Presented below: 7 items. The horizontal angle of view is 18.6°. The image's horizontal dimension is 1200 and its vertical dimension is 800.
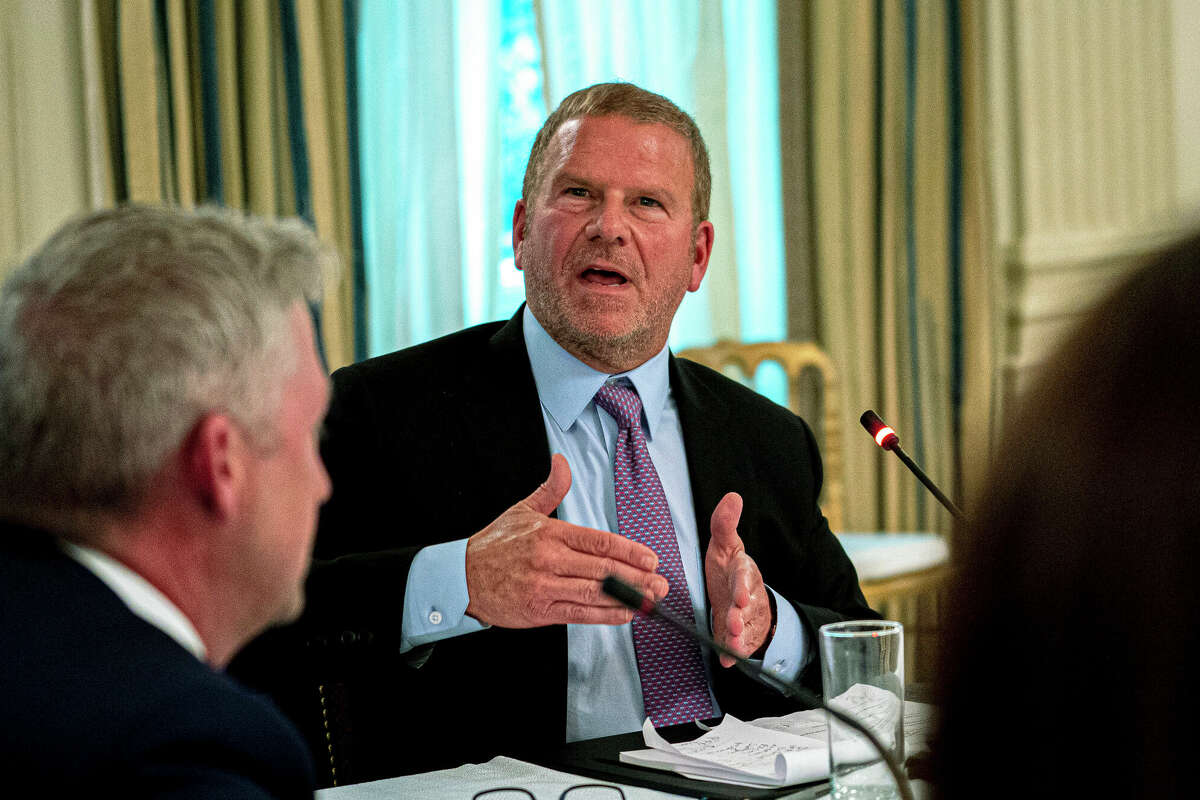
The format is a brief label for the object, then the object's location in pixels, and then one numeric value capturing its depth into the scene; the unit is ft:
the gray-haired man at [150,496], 5.81
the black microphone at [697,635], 8.31
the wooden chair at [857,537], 11.97
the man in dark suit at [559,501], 9.27
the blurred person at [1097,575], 3.57
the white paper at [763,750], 8.72
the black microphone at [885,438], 9.21
